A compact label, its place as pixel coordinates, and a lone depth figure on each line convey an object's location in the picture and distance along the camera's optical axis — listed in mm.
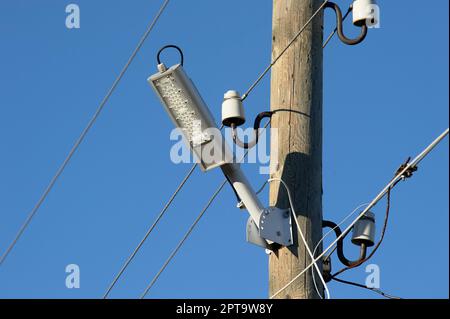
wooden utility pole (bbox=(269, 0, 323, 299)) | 10539
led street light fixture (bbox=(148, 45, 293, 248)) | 10734
